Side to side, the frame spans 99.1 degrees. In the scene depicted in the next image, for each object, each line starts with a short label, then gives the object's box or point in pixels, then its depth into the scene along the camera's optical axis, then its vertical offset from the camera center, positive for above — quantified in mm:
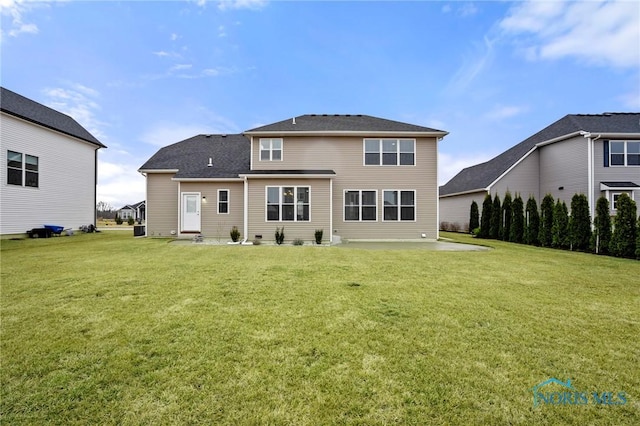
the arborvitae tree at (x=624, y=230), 9406 -557
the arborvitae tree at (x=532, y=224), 13211 -468
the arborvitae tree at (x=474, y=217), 19688 -163
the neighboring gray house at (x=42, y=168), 13328 +2802
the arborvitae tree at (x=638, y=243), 8975 -964
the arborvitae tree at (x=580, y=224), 11031 -412
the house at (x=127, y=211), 51488 +1151
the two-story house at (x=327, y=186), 12844 +1473
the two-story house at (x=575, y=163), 15180 +3166
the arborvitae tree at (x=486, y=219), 17141 -273
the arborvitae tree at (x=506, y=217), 15297 -167
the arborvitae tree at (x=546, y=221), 12469 -308
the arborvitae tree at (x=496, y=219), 16203 -264
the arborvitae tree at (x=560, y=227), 11672 -545
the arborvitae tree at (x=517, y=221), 14359 -373
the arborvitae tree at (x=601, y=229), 10172 -565
